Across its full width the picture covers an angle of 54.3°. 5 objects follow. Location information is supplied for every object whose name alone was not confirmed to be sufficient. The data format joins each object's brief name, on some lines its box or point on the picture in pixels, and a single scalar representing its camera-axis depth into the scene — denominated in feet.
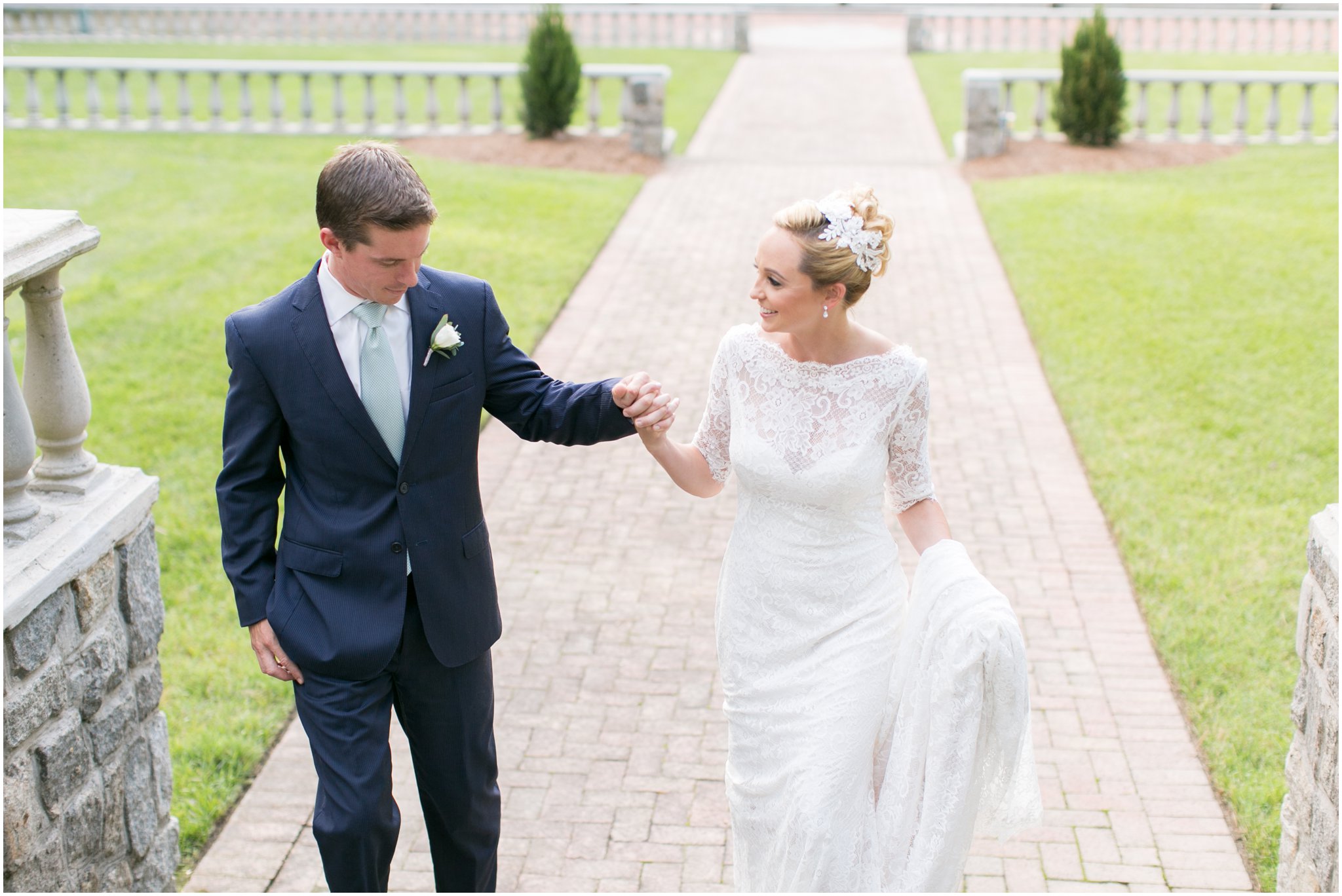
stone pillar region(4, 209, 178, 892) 12.15
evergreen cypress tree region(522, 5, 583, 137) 57.52
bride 11.99
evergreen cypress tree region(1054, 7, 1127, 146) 56.29
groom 11.68
